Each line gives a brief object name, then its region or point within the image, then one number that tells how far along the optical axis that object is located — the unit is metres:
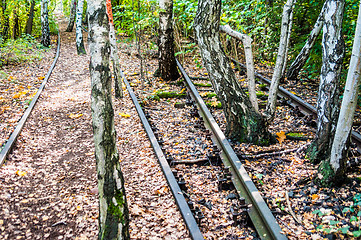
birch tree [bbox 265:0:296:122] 5.22
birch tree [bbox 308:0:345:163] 4.42
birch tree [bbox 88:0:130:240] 2.96
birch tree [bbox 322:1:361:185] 3.63
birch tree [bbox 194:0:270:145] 5.54
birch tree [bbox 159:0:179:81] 9.46
